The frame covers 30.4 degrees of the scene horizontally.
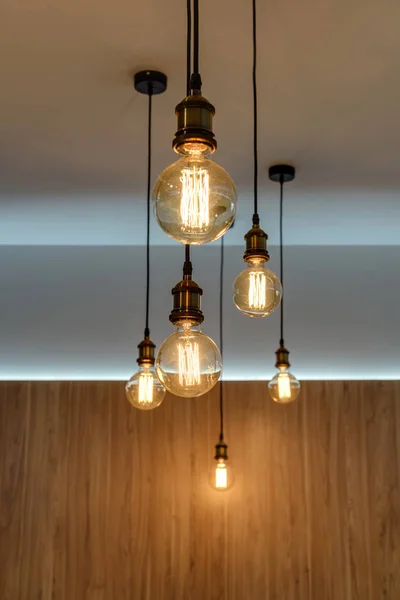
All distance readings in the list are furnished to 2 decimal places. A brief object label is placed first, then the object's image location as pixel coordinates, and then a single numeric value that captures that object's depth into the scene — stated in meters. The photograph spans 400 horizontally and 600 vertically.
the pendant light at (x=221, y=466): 4.65
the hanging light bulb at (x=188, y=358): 1.73
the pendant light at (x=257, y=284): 2.56
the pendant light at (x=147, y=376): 2.99
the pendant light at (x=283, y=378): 3.84
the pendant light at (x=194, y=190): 1.43
